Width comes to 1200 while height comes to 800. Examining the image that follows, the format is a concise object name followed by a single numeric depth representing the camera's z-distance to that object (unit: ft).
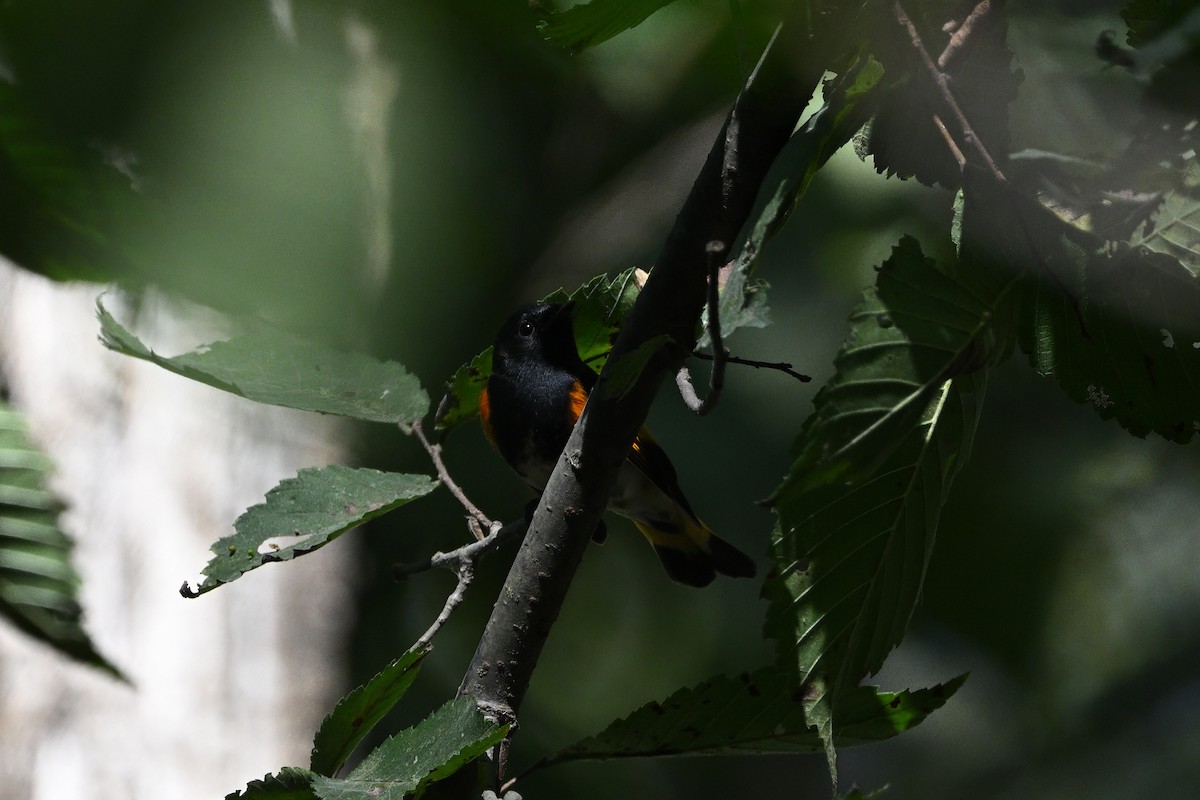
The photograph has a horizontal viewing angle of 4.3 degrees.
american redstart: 23.02
